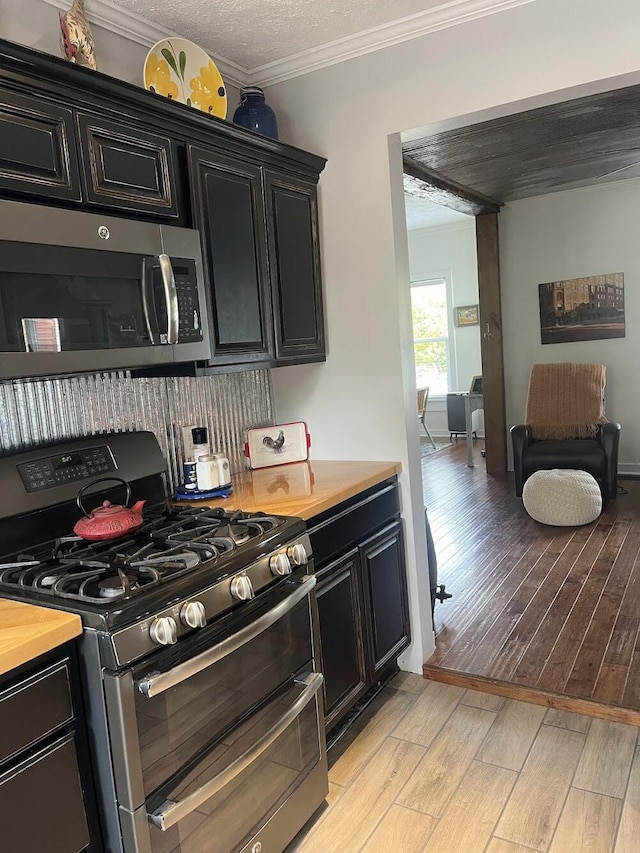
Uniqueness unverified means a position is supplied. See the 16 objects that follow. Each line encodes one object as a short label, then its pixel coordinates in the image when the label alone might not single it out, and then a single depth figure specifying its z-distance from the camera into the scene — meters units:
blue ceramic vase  2.57
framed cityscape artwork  5.92
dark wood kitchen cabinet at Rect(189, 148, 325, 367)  2.21
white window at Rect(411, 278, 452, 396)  8.40
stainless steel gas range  1.39
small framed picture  8.09
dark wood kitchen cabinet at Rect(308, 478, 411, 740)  2.20
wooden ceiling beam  4.54
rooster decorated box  2.76
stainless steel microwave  1.59
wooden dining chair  7.70
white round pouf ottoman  4.62
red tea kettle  1.79
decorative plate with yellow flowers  2.22
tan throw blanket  5.60
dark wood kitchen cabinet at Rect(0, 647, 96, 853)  1.23
